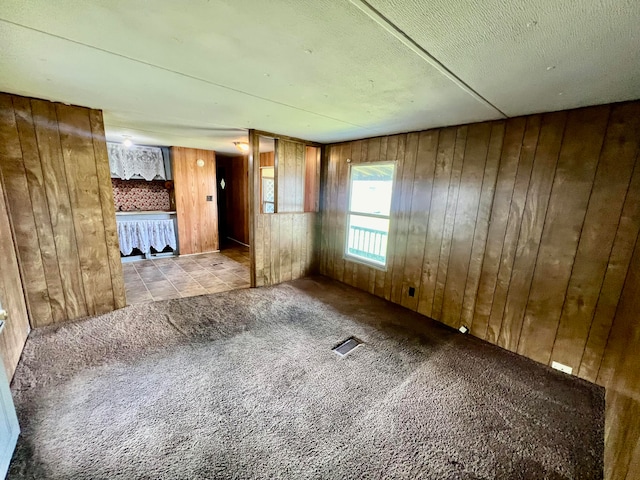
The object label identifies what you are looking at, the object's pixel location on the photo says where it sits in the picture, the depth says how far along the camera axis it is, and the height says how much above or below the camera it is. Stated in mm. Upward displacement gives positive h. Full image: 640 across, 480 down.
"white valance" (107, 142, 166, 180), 4605 +417
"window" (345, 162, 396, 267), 3418 -273
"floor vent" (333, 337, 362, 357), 2340 -1480
